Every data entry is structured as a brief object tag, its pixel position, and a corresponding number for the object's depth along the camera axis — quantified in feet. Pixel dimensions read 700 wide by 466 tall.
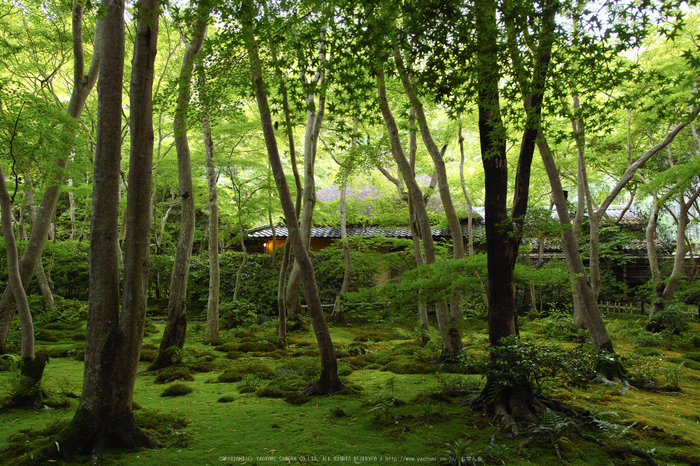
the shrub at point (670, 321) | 35.17
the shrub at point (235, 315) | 39.58
